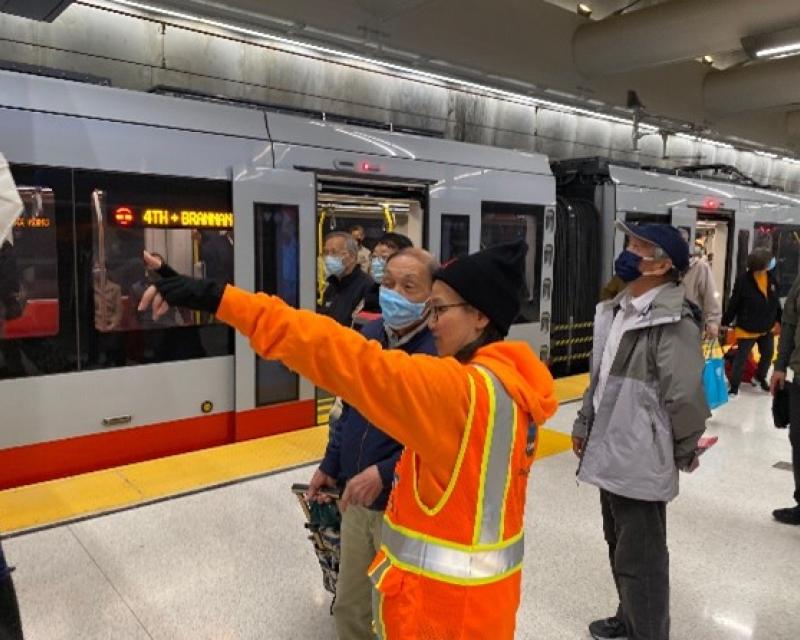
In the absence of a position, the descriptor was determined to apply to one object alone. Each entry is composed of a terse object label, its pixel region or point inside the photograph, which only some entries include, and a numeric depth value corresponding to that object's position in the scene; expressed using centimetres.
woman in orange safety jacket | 113
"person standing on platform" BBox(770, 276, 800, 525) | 366
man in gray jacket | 222
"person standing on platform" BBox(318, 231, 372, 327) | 351
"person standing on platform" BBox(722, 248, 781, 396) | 684
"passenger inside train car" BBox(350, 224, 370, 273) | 707
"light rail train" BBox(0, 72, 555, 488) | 364
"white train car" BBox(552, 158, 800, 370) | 738
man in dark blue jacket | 195
